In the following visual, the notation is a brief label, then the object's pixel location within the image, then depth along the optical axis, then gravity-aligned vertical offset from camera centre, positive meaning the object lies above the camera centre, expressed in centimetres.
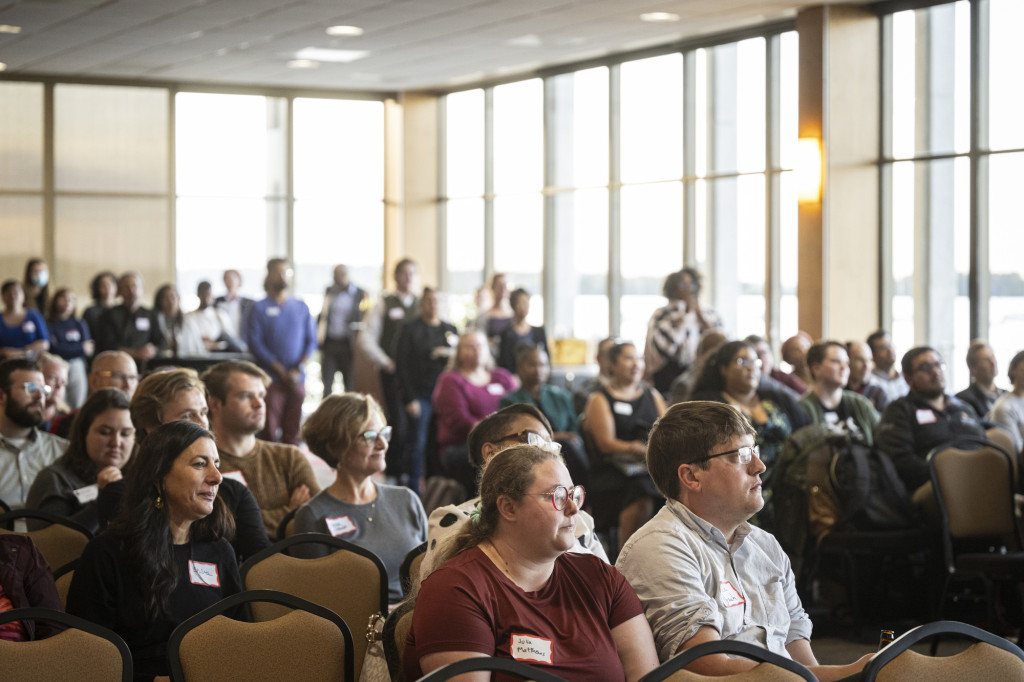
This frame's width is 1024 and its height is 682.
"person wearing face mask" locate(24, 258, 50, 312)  1226 +40
